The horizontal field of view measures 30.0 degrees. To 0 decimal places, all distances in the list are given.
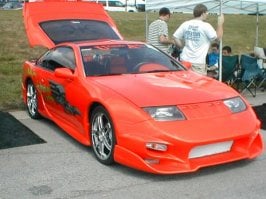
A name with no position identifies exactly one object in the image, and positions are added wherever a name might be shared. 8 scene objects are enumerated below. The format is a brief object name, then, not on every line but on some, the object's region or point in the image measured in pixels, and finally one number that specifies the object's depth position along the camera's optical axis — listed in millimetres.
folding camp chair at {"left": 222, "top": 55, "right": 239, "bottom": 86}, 10344
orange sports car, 4855
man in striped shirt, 9500
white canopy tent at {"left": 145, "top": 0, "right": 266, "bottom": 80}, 14289
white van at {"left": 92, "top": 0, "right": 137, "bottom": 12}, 48906
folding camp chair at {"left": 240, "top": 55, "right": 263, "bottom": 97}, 10391
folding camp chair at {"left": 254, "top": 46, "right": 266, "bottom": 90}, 10899
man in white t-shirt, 8167
